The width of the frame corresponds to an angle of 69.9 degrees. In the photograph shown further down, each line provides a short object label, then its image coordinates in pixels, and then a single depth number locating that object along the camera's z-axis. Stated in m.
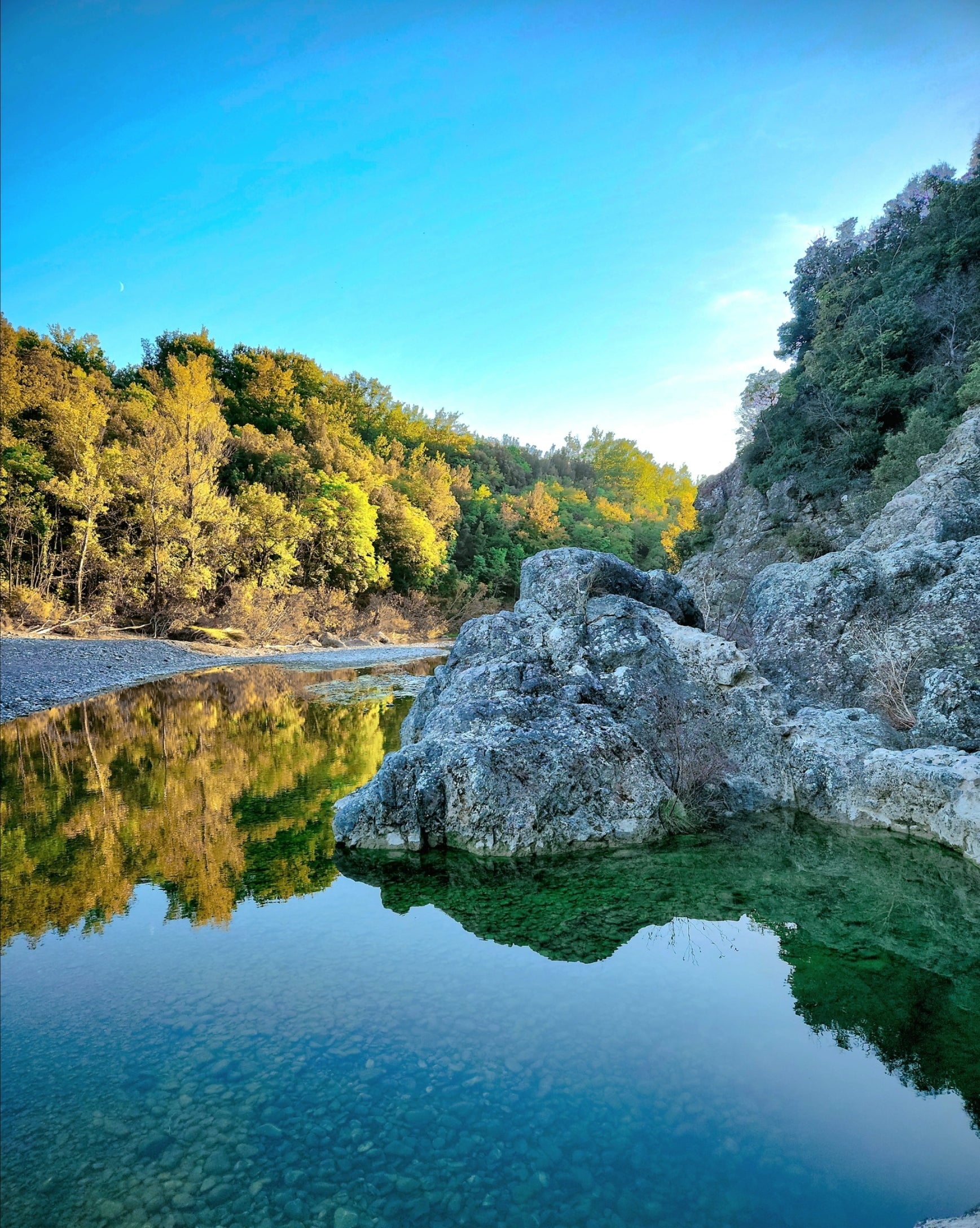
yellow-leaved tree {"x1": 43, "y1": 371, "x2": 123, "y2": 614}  26.14
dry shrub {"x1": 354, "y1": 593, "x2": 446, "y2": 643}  40.62
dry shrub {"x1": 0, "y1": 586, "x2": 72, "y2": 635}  23.39
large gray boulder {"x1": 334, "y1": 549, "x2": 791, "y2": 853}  6.90
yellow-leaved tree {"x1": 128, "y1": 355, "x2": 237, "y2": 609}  28.91
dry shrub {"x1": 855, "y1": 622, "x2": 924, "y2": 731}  8.38
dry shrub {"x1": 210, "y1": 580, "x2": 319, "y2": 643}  31.72
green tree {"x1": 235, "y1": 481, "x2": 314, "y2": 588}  34.19
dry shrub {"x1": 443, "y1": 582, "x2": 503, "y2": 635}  49.00
